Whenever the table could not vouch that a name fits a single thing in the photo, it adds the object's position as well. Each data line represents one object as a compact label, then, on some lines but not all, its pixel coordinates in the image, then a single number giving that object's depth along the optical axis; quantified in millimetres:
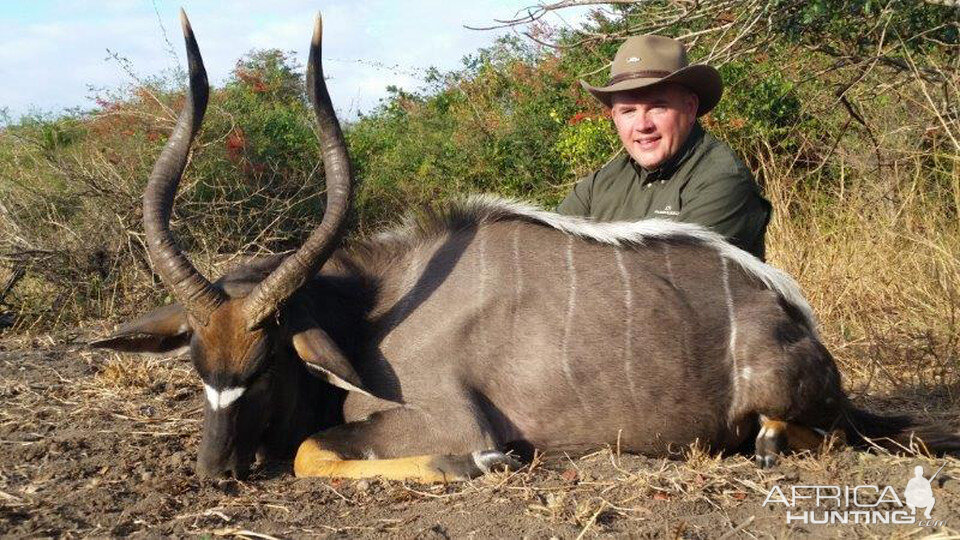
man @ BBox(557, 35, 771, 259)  4230
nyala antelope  3613
